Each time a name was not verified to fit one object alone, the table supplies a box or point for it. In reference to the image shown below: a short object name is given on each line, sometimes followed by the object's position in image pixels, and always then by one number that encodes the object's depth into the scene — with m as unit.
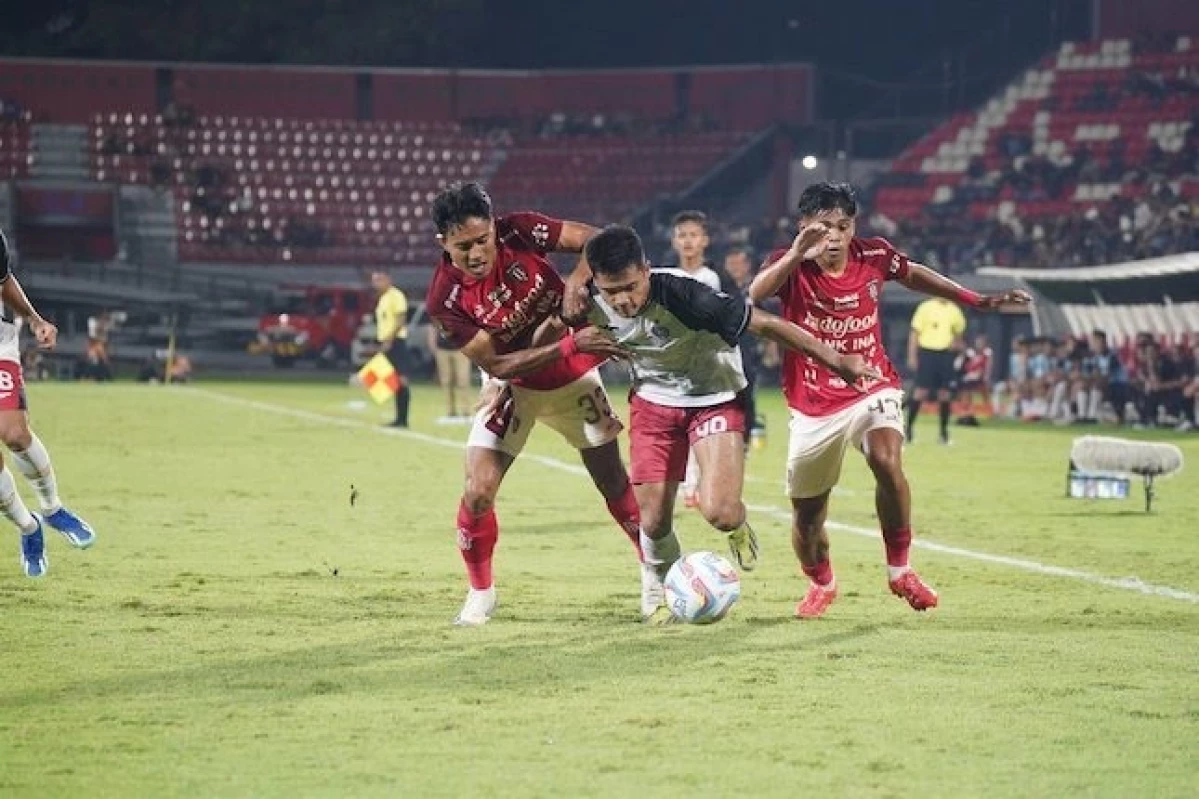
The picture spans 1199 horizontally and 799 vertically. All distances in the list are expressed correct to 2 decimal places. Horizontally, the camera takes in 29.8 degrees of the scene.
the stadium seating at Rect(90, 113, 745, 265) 59.53
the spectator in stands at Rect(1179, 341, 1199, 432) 31.84
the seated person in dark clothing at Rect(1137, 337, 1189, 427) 32.06
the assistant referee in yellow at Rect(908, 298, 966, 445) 27.69
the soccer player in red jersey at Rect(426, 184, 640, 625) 10.23
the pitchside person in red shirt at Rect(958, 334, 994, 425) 37.72
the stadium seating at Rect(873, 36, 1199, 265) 48.81
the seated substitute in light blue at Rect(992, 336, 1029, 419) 35.84
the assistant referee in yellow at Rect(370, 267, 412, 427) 28.89
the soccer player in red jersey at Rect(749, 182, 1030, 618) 10.80
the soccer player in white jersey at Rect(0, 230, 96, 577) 12.45
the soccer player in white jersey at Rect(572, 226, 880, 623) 10.05
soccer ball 10.24
